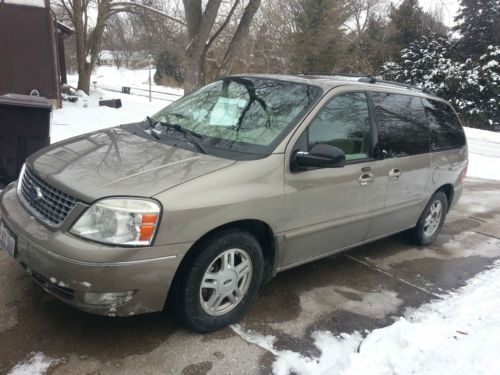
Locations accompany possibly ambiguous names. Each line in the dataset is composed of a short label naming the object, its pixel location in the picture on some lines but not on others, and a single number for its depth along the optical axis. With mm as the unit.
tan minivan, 2658
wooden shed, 11773
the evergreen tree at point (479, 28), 25194
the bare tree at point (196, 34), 9086
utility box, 5152
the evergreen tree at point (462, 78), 20156
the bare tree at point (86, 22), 17391
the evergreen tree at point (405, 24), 26719
